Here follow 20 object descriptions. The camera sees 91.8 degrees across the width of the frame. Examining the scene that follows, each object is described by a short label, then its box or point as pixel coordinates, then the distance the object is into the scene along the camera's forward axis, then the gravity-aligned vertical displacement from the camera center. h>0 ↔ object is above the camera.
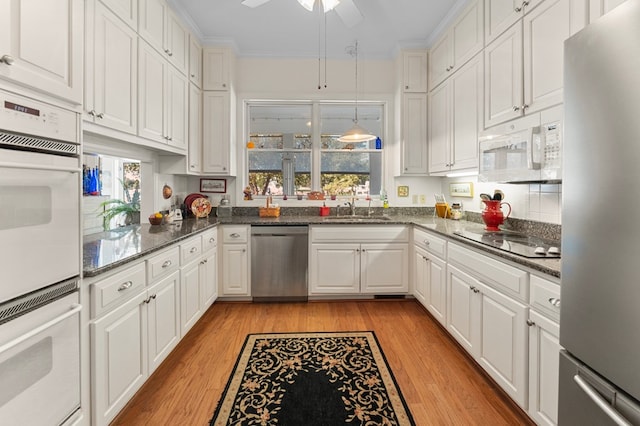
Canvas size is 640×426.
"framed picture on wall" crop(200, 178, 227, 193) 3.83 +0.28
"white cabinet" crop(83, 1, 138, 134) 1.75 +0.84
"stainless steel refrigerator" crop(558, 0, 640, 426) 0.84 -0.04
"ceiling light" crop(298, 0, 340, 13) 2.11 +1.43
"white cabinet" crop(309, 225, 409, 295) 3.36 -0.55
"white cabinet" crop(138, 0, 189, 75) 2.29 +1.47
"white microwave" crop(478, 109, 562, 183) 1.71 +0.37
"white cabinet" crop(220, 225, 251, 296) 3.32 -0.56
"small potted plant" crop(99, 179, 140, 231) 2.65 -0.01
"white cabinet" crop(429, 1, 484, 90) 2.60 +1.57
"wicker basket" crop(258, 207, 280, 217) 3.76 -0.05
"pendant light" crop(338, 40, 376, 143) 3.20 +0.76
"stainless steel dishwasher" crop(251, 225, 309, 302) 3.34 -0.58
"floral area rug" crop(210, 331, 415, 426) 1.69 -1.12
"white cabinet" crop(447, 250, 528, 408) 1.62 -0.74
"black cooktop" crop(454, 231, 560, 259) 1.65 -0.22
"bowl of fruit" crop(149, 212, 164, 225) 2.81 -0.11
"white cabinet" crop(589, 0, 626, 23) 1.42 +0.96
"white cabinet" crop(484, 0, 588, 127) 1.72 +0.96
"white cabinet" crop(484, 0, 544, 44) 2.04 +1.39
